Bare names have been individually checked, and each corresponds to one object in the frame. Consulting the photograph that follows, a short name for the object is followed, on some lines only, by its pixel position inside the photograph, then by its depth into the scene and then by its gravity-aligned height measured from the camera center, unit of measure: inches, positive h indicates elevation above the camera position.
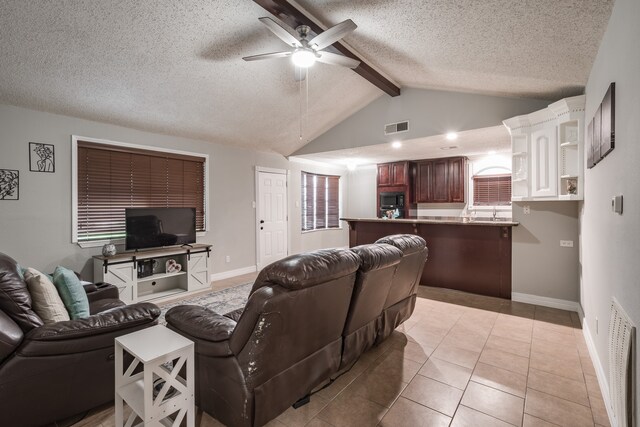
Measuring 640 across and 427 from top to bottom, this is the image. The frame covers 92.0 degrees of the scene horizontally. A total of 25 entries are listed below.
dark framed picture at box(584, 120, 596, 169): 107.2 +23.3
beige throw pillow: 75.7 -22.0
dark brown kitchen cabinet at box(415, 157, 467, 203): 268.8 +27.7
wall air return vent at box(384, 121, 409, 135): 202.7 +55.9
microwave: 296.6 +10.9
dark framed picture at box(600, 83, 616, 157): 73.8 +22.5
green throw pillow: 86.7 -23.7
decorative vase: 154.1 -19.3
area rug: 159.8 -48.9
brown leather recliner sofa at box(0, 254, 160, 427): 64.6 -32.8
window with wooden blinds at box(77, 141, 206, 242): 160.1 +15.9
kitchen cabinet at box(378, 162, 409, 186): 291.3 +36.3
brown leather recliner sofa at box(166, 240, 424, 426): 62.7 -27.3
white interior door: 246.2 -4.2
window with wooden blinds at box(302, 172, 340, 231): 294.8 +10.1
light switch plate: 66.7 +1.5
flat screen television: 165.2 -8.9
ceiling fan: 97.3 +58.5
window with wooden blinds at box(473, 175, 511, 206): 261.9 +18.1
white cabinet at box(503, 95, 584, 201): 133.0 +27.9
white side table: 58.4 -33.7
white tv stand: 152.6 -33.4
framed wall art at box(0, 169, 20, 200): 135.6 +12.2
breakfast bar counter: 170.6 -24.9
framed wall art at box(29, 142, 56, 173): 143.3 +25.4
